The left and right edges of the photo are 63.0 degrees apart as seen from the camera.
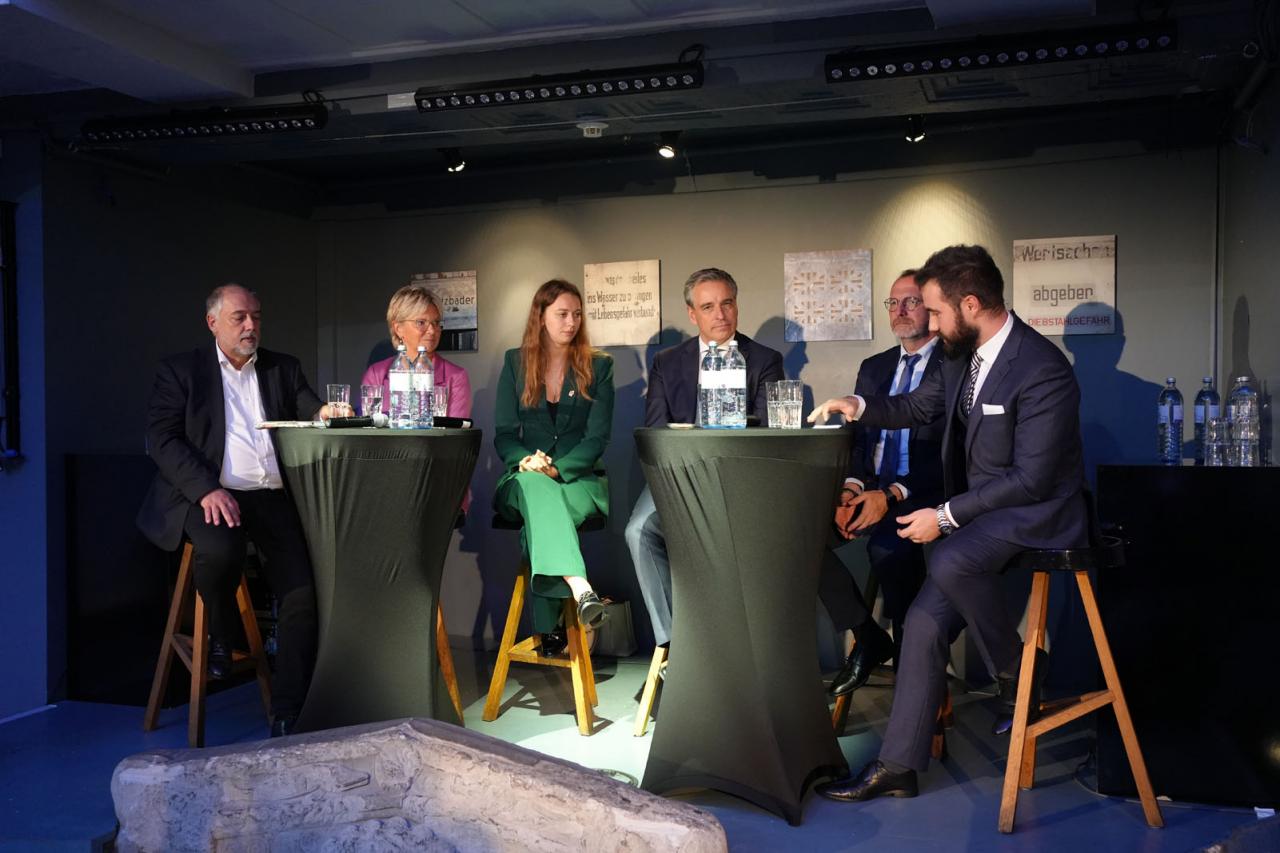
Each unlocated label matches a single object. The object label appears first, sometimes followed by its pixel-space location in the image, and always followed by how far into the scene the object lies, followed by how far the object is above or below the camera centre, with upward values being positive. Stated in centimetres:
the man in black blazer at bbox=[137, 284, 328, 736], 381 -28
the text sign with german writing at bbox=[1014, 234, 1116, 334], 466 +51
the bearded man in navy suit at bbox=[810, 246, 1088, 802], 302 -30
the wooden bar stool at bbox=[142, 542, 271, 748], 395 -93
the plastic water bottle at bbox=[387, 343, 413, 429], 347 +2
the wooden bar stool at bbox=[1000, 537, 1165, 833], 293 -82
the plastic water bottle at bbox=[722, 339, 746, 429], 310 +1
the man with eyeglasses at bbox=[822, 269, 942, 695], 368 -34
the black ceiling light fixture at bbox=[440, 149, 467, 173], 527 +123
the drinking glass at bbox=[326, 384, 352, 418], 354 +1
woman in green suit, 405 -7
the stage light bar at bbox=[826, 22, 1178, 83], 340 +117
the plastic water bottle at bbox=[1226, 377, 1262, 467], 358 -10
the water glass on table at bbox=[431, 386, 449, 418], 365 +1
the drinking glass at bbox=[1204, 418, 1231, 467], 370 -16
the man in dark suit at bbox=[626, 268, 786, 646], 399 +7
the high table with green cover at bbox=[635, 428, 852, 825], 293 -60
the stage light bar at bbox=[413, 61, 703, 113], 393 +122
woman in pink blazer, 461 +30
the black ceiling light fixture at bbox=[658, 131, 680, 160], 473 +117
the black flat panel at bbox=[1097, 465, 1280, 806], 304 -69
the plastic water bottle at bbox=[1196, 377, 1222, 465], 392 -4
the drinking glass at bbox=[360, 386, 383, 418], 359 +1
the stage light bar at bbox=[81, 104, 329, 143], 436 +118
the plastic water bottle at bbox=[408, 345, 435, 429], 348 +2
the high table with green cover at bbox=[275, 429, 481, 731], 319 -48
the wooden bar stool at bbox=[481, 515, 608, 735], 389 -99
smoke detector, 441 +118
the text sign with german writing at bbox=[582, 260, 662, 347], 539 +51
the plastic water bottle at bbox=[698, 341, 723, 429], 314 +1
